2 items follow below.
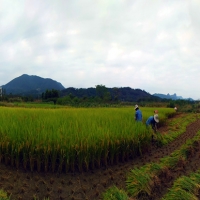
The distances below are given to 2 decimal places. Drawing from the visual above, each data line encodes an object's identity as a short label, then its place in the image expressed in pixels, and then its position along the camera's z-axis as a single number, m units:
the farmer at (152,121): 6.85
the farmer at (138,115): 6.69
